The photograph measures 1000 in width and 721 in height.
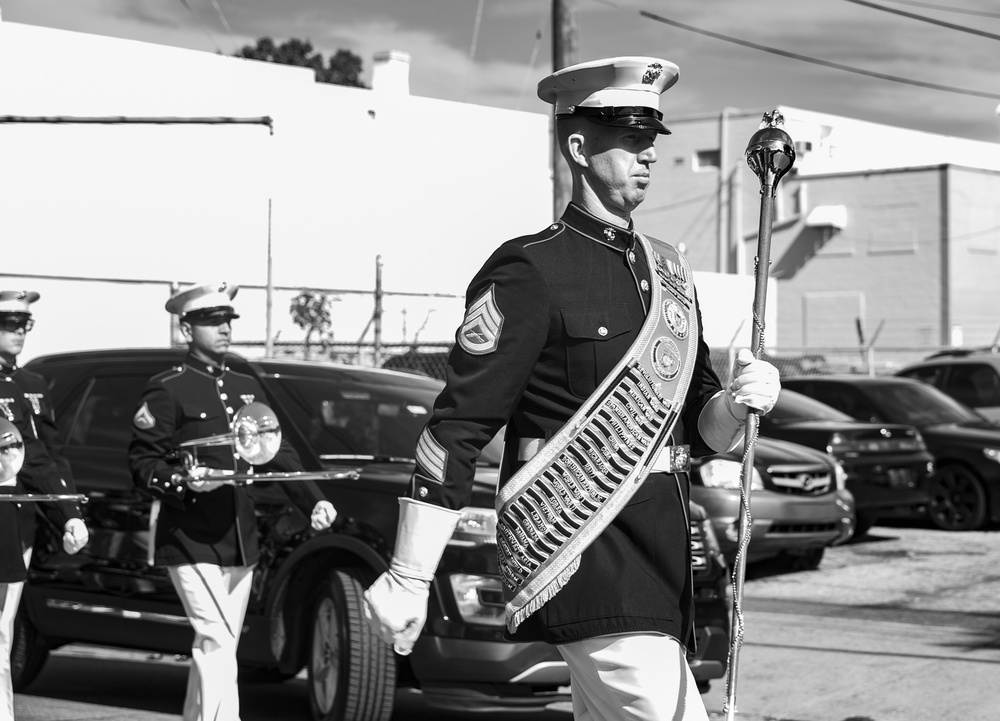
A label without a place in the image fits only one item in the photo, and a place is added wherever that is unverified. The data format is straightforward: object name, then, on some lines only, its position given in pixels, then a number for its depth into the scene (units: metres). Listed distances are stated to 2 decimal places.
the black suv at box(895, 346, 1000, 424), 17.12
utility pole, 12.31
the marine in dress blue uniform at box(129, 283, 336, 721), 5.65
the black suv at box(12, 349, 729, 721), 6.03
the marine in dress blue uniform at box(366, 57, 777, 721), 3.16
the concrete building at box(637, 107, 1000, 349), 40.38
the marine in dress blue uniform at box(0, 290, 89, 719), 5.95
